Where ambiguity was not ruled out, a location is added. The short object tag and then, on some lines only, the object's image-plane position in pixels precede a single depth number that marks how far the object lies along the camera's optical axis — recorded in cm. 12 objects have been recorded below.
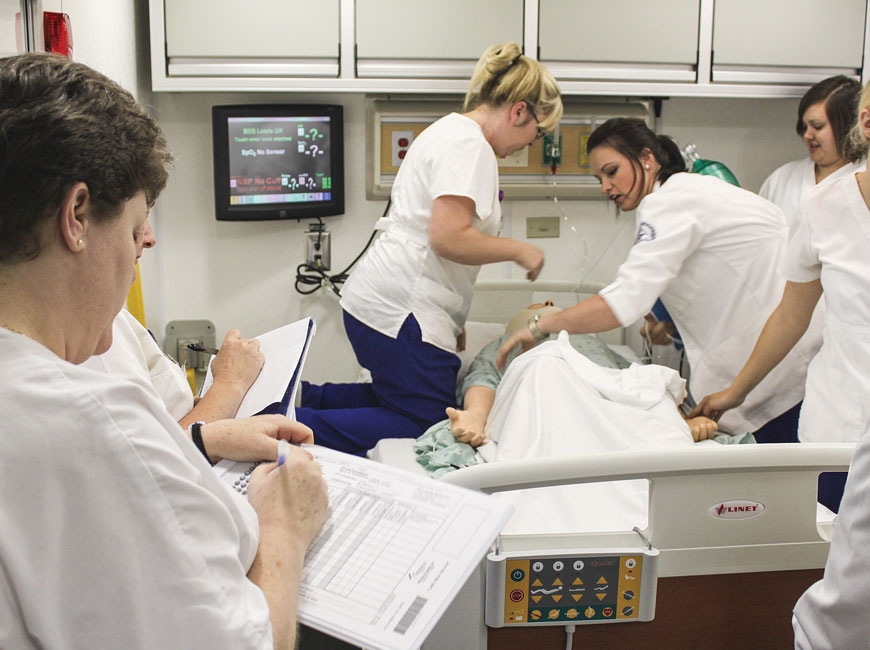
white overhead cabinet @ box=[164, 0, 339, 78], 290
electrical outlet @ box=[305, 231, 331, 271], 339
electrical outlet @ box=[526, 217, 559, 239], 357
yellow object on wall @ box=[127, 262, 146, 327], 239
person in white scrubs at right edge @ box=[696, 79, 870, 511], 182
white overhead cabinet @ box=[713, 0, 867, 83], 312
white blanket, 183
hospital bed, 139
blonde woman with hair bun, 247
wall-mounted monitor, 319
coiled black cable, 342
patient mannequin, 223
